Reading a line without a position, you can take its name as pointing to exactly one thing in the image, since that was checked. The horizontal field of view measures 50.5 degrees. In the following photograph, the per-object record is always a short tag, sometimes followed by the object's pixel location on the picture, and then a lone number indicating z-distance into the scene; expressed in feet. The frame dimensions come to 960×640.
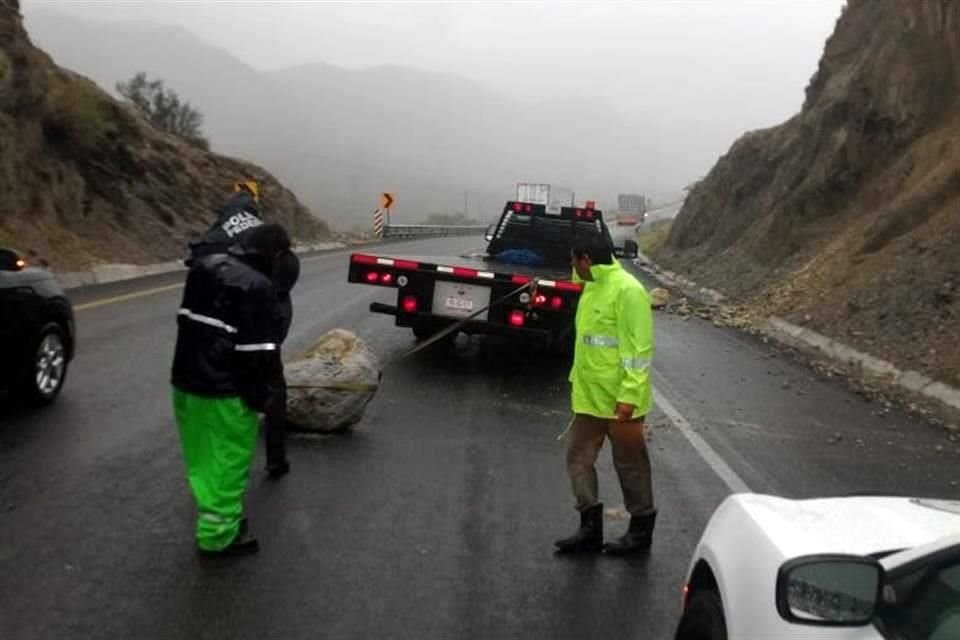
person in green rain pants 16.26
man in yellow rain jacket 17.31
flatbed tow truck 34.81
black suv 24.84
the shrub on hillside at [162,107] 145.59
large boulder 24.79
